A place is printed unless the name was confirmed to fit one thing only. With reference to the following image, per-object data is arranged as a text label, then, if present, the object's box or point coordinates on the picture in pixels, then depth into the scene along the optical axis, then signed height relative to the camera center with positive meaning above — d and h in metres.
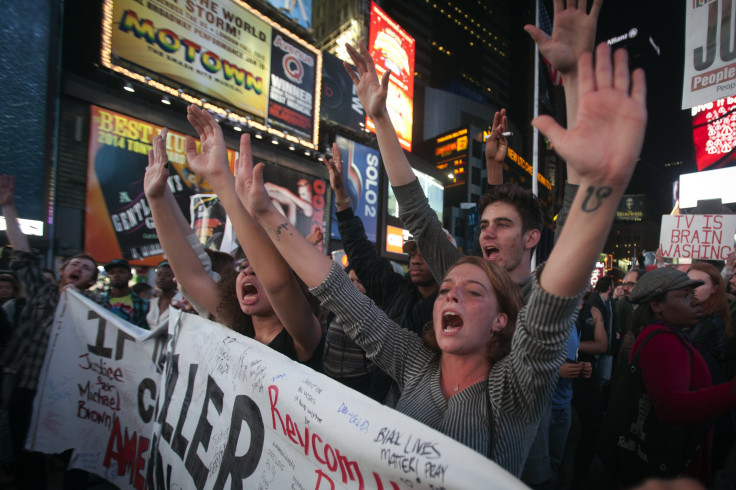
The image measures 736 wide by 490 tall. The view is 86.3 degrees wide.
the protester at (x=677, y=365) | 1.78 -0.54
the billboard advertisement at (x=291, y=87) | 16.52 +6.78
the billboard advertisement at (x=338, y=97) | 19.36 +7.48
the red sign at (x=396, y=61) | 23.11 +11.47
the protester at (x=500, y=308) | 1.01 -0.20
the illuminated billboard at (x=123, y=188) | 11.01 +1.45
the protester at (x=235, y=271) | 1.90 -0.17
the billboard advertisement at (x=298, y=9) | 17.16 +10.44
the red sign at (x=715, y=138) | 11.69 +3.83
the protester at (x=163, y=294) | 4.99 -0.76
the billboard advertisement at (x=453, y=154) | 39.28 +9.88
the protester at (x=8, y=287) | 3.98 -0.59
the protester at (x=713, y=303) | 3.11 -0.37
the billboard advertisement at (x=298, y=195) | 16.67 +2.14
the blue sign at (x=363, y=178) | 20.33 +3.64
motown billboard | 12.15 +6.57
